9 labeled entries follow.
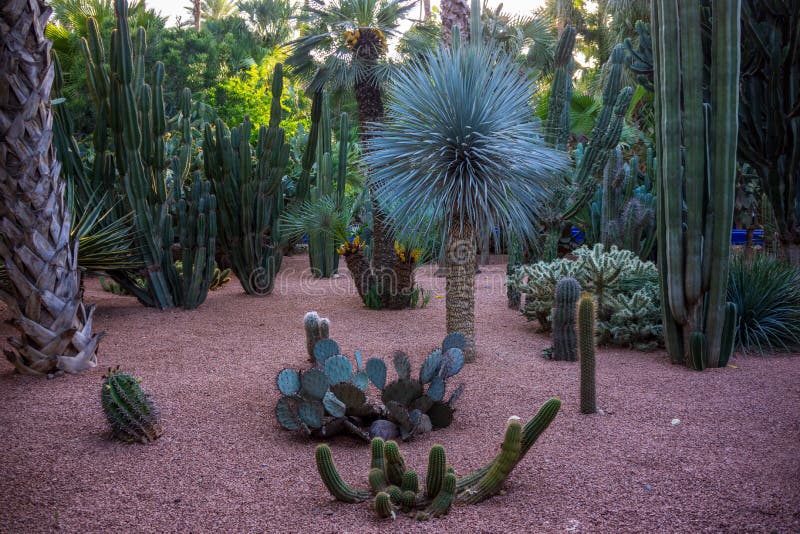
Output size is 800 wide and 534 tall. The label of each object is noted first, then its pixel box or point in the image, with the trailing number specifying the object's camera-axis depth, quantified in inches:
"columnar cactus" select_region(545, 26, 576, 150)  279.1
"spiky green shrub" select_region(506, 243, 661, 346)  240.8
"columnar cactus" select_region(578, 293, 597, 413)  154.9
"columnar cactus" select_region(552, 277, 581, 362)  210.2
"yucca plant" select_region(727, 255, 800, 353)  224.5
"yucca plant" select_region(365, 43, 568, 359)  187.2
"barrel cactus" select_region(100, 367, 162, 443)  137.0
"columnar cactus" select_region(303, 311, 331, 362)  202.2
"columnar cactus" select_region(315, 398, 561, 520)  106.8
